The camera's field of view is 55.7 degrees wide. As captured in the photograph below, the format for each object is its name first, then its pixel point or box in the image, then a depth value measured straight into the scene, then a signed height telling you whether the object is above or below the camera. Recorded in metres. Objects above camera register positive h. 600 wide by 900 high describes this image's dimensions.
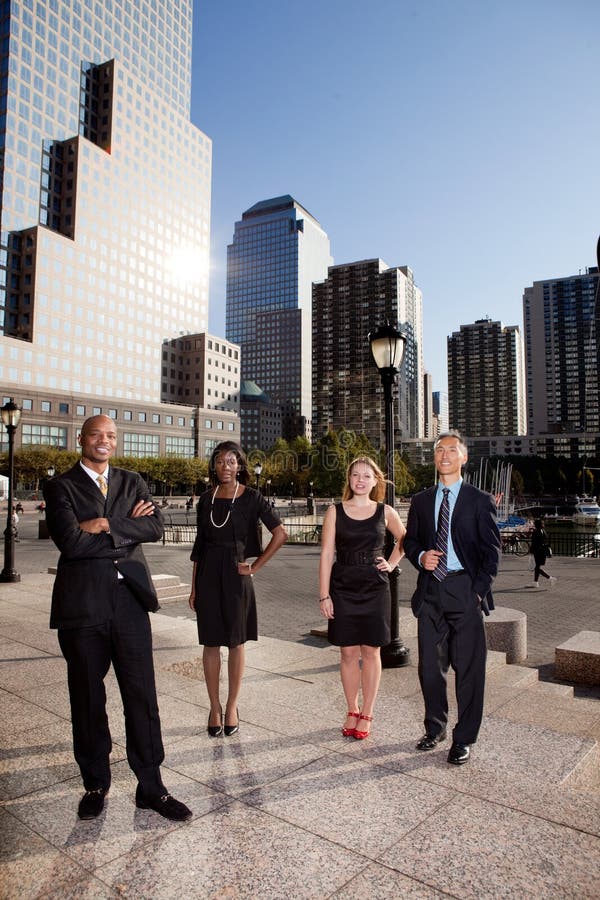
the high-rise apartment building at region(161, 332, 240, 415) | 114.56 +22.06
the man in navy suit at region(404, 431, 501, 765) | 4.04 -0.86
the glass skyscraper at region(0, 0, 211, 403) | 90.00 +51.62
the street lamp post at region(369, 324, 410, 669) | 6.98 +1.54
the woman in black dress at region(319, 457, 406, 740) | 4.41 -0.86
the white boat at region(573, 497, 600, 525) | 58.45 -3.49
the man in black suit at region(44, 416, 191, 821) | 3.24 -0.85
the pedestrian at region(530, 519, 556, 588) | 15.56 -1.91
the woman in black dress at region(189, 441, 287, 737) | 4.38 -0.70
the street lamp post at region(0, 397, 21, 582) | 13.59 -1.24
